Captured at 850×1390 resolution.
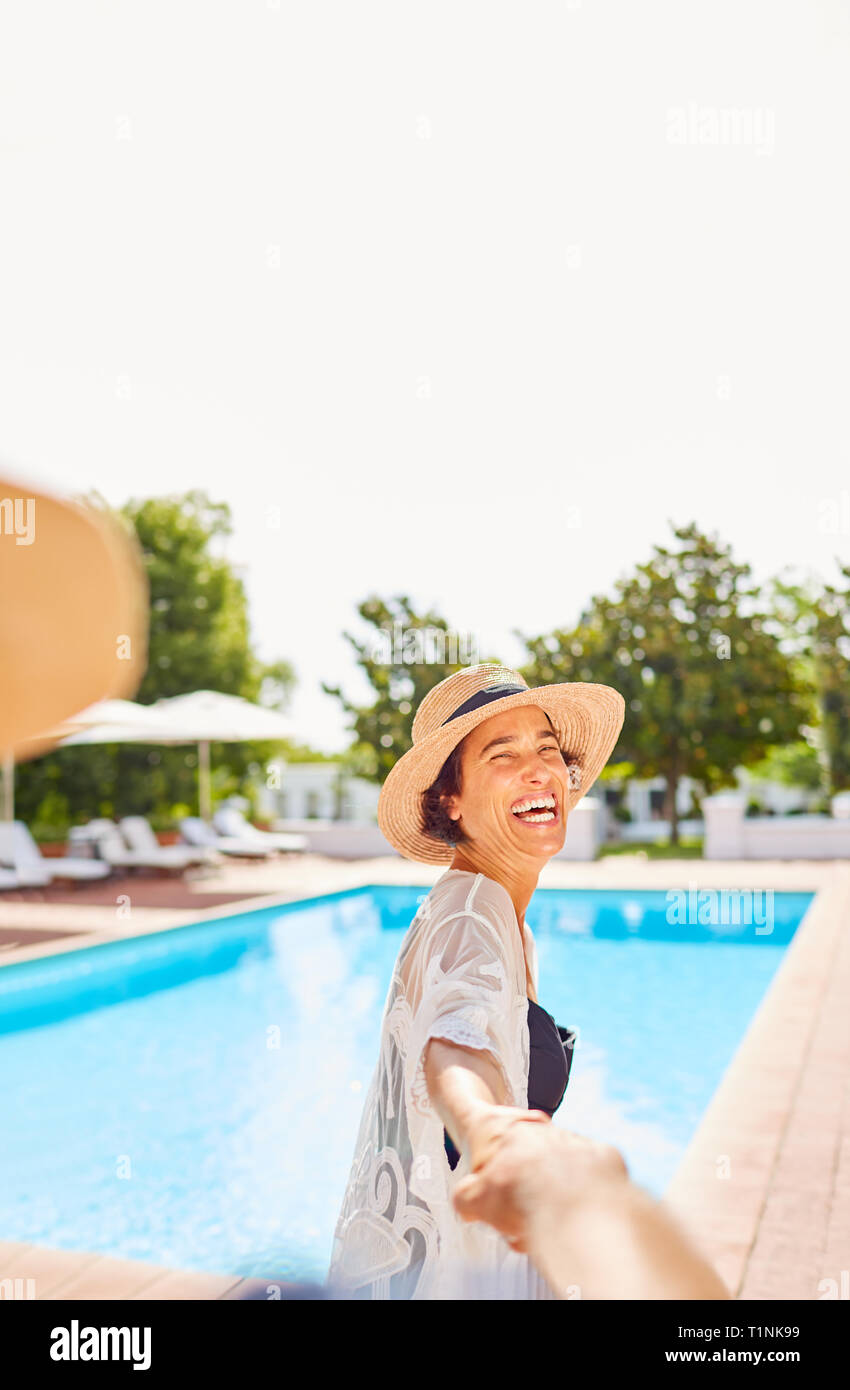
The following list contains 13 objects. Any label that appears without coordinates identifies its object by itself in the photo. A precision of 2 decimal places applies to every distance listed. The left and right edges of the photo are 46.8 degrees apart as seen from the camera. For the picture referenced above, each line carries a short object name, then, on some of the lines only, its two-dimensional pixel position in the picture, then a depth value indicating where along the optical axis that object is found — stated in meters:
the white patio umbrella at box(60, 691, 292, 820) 14.19
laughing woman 1.16
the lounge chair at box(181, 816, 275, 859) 16.69
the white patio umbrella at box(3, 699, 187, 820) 13.55
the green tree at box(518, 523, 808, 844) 19.61
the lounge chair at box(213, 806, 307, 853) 18.28
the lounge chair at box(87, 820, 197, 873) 14.57
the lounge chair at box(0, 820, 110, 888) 12.76
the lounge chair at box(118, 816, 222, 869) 14.70
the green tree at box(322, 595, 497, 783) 20.38
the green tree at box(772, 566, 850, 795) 21.50
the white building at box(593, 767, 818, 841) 24.78
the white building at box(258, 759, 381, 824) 26.91
